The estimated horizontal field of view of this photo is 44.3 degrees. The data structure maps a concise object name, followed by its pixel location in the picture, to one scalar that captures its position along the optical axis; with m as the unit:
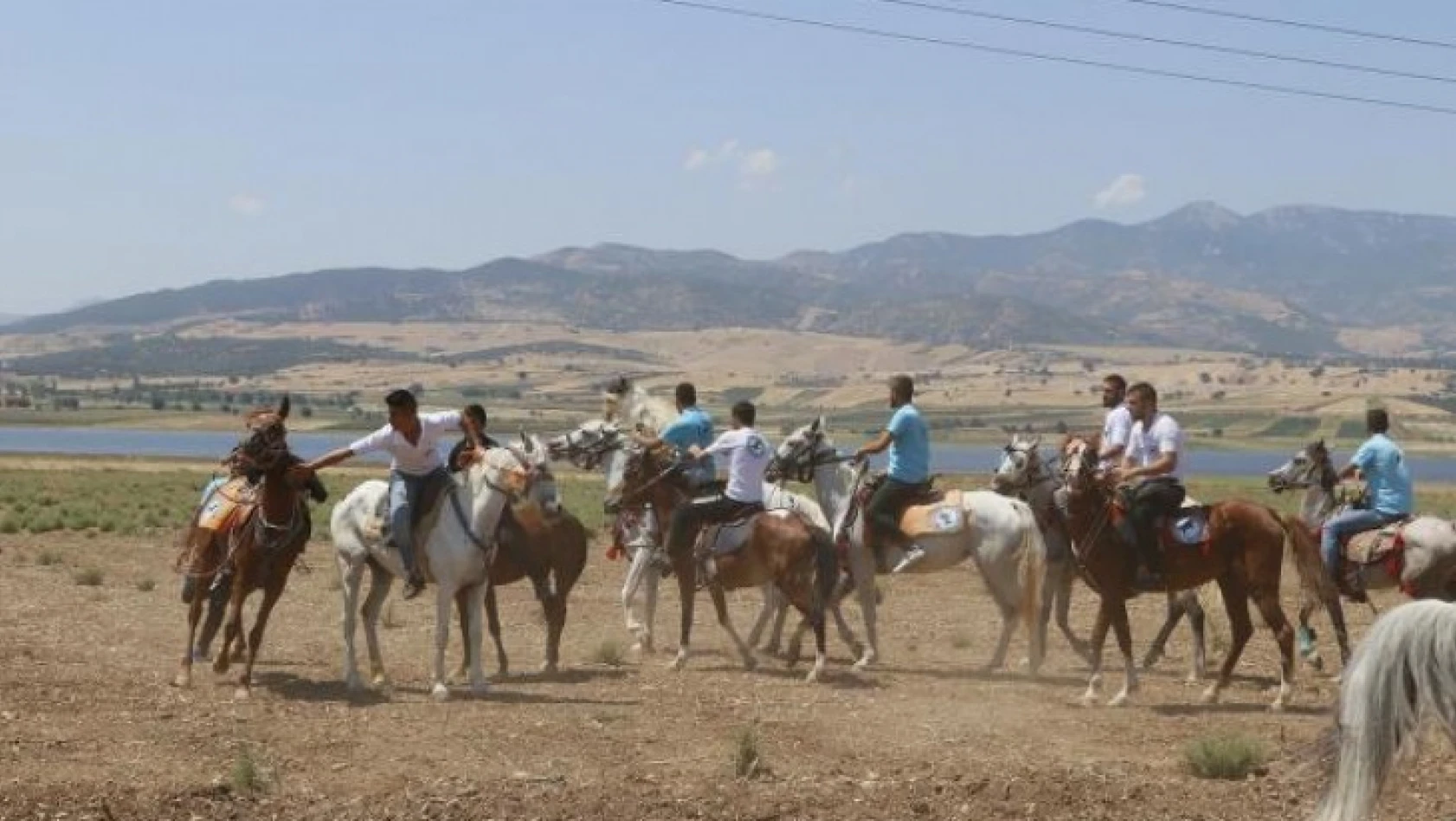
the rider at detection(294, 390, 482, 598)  14.48
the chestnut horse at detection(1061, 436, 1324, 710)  15.39
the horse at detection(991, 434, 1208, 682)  17.11
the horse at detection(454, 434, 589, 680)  16.75
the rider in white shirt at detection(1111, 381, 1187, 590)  15.45
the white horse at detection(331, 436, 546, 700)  14.73
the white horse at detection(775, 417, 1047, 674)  17.02
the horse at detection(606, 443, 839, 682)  16.64
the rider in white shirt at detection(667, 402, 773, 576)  17.05
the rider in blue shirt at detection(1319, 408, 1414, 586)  17.27
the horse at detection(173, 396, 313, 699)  14.53
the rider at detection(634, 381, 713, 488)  17.94
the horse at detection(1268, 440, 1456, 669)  16.53
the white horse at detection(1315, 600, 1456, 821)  7.37
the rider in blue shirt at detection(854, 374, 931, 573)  16.98
